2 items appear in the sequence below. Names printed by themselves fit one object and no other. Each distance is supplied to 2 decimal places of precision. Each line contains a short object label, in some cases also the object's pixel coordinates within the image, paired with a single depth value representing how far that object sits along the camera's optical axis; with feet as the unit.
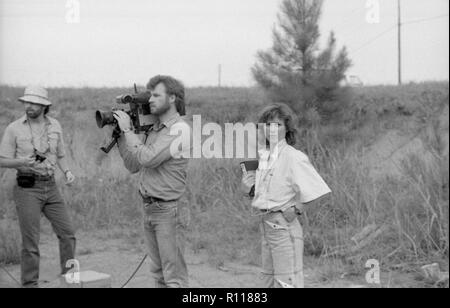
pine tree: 37.83
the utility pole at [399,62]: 68.61
